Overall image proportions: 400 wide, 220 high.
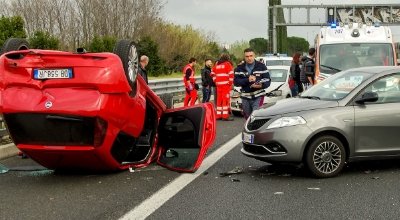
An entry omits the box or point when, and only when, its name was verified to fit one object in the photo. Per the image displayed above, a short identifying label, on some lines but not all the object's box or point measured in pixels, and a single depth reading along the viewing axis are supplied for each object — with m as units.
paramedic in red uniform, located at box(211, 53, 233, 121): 14.81
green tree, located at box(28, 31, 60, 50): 19.73
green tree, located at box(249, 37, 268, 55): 76.00
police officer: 9.82
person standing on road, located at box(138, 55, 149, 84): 11.40
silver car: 7.05
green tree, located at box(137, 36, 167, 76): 34.00
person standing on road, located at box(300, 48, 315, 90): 12.98
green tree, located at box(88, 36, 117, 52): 26.48
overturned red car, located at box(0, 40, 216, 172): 6.47
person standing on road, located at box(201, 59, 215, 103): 17.22
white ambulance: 12.53
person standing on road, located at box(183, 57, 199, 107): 17.14
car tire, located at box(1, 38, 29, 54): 7.41
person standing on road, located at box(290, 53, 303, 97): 16.05
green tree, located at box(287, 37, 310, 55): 75.32
